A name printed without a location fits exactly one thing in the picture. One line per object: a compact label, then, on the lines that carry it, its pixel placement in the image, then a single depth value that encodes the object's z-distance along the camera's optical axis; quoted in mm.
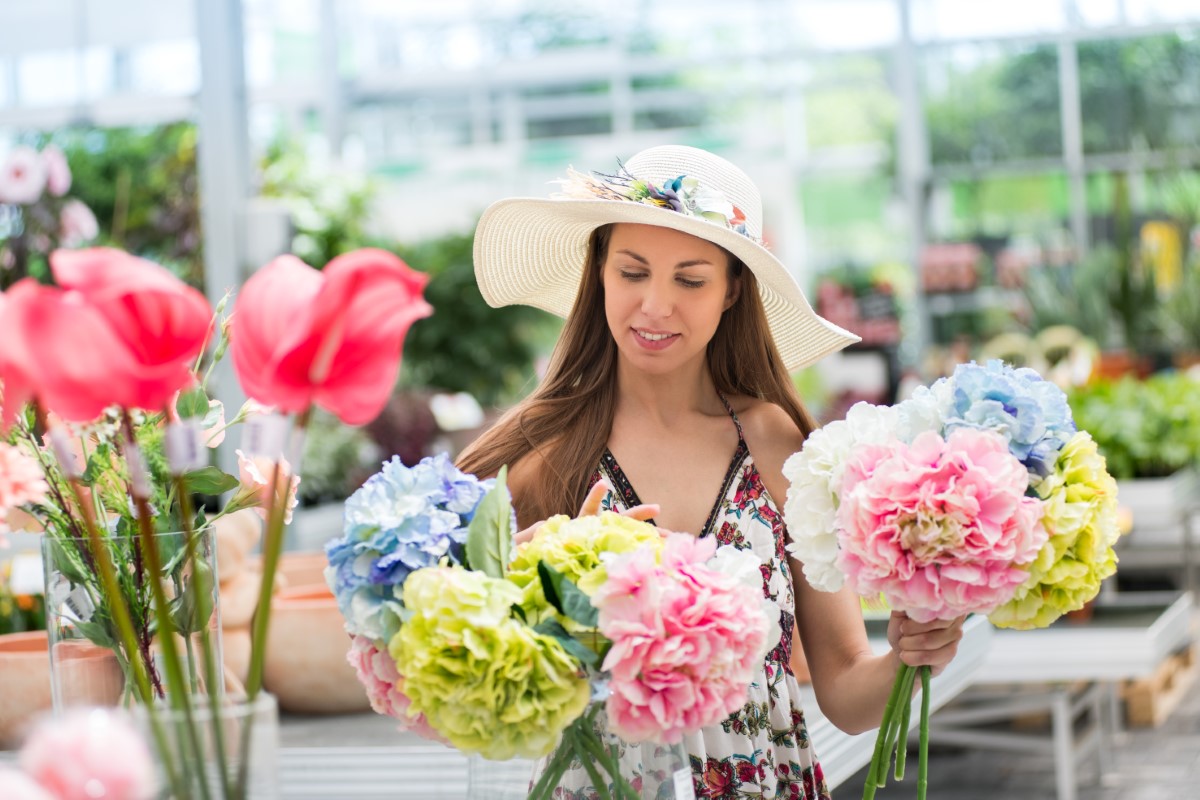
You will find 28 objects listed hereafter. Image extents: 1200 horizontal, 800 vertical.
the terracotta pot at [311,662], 3559
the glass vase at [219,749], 2151
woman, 3186
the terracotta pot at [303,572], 4318
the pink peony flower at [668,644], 2370
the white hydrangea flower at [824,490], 2567
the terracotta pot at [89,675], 2768
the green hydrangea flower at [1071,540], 2523
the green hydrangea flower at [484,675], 2351
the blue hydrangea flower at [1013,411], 2549
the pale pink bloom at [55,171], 9588
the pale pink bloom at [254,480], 2760
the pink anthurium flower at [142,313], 2133
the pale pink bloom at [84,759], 2042
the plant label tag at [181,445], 2157
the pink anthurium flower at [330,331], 2162
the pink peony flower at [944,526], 2476
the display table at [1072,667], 7551
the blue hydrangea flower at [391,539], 2430
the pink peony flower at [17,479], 2570
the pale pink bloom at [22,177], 9554
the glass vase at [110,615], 2707
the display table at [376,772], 3370
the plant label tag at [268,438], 2174
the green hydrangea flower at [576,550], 2419
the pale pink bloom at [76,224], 9943
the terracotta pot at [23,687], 3218
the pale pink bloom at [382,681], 2458
